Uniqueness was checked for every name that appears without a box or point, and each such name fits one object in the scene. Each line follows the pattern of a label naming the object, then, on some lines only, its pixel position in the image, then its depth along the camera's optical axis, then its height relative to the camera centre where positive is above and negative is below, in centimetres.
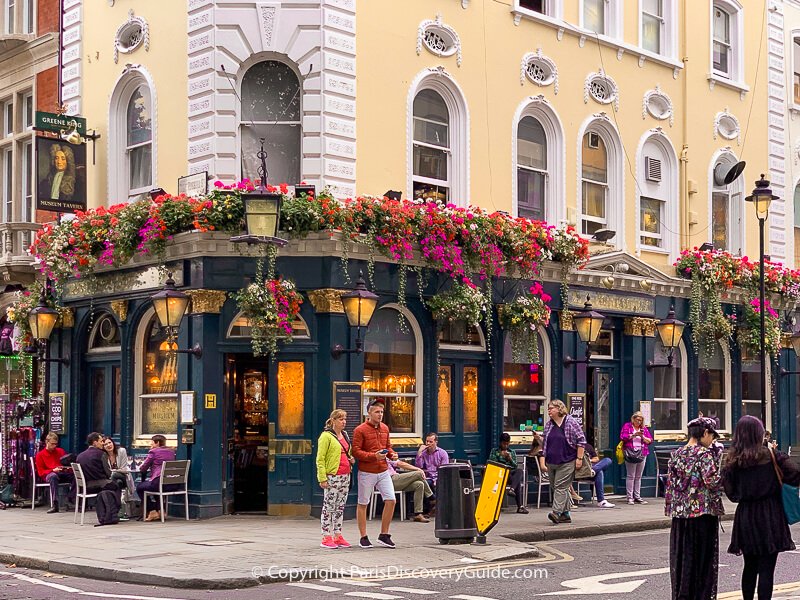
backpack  1817 -203
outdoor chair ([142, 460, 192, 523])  1867 -166
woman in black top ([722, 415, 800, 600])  1009 -107
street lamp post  2239 +286
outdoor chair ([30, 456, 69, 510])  2098 -194
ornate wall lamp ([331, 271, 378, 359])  1881 +87
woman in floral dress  1026 -121
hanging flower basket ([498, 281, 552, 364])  2148 +78
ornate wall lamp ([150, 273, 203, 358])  1872 +86
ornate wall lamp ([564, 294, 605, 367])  2241 +73
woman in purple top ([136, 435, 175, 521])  1881 -148
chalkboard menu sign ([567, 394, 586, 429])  2294 -72
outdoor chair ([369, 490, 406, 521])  1910 -206
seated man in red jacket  2067 -157
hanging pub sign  2088 +312
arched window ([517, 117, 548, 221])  2266 +350
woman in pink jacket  2269 -149
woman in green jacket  1516 -133
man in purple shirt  1977 -144
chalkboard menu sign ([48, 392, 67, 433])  2186 -79
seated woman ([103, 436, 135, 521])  1873 -156
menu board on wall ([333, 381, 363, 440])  1917 -52
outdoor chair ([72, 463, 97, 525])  1870 -174
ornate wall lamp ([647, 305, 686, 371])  2447 +65
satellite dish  2617 +397
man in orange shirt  1537 -123
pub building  1919 -9
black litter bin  1569 -170
